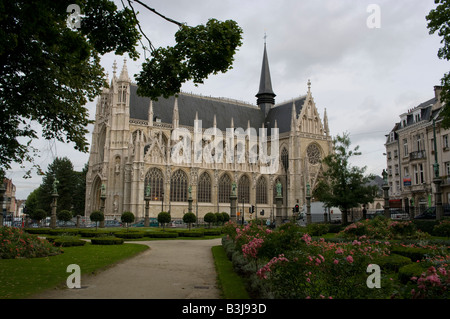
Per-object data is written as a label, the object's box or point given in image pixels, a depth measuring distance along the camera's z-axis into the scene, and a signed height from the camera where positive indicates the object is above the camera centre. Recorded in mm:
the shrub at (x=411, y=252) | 12156 -1573
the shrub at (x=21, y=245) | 14055 -1605
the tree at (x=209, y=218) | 37750 -1411
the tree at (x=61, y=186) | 60750 +2978
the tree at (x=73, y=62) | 9094 +4266
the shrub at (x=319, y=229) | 26422 -1750
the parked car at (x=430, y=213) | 30406 -731
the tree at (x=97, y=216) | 33188 -1074
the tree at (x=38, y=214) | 36500 -1003
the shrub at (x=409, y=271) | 8328 -1489
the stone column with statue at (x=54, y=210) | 32219 -550
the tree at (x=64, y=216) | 36281 -1174
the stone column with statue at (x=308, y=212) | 34772 -794
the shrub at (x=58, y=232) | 26320 -1991
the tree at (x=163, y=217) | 34688 -1215
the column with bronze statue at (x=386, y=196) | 29588 +661
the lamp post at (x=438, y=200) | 25247 +270
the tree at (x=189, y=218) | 34062 -1277
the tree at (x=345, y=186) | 33250 +1665
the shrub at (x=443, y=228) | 19922 -1290
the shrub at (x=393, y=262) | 10172 -1596
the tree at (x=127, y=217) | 35147 -1244
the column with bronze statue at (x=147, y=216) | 35956 -1162
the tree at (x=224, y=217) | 39634 -1397
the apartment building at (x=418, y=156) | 38438 +5362
